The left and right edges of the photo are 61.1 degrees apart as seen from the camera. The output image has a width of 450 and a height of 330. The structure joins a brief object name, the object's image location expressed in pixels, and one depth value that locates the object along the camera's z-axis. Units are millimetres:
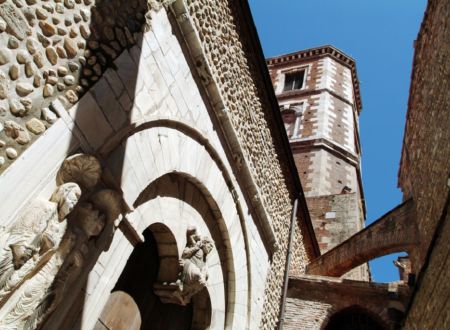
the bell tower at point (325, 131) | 12203
